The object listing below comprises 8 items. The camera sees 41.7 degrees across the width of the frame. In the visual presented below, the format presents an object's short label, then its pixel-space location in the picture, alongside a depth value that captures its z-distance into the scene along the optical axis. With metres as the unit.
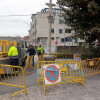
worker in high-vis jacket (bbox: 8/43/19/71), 7.25
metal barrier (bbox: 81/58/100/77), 7.01
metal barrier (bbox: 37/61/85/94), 5.41
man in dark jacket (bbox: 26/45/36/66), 10.88
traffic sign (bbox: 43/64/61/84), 4.95
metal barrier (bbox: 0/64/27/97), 5.70
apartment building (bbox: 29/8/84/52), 43.84
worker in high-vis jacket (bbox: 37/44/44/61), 11.73
